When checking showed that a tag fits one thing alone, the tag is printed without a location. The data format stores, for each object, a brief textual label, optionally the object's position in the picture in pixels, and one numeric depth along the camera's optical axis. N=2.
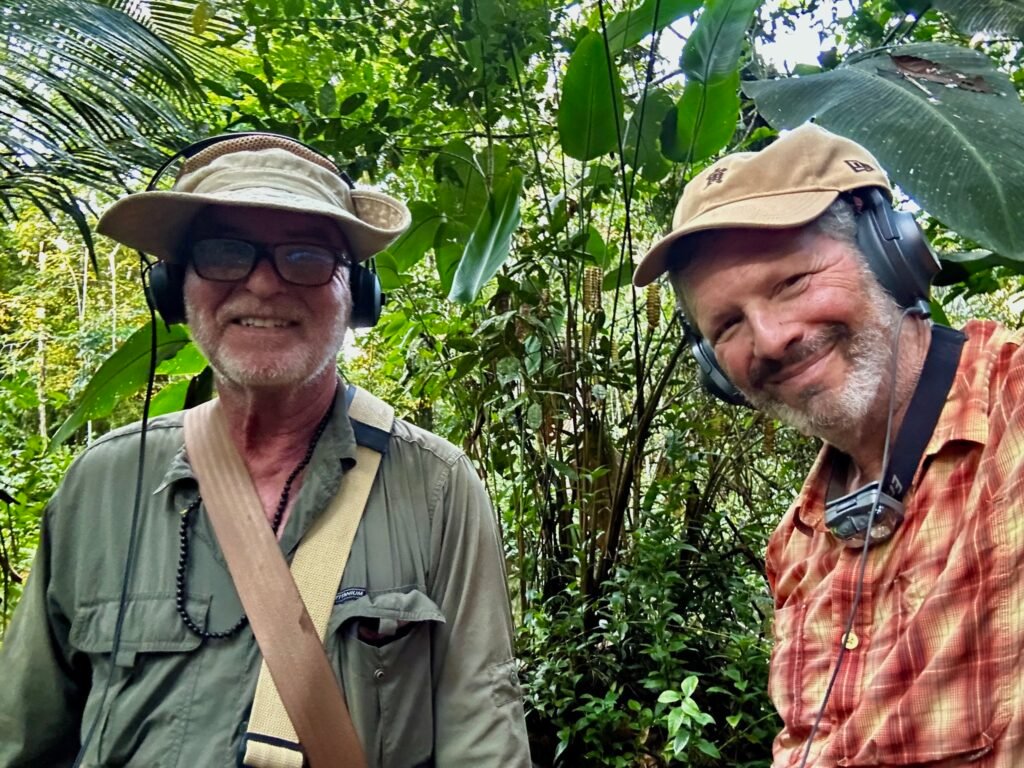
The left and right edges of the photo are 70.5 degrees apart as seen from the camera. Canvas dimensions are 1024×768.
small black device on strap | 1.00
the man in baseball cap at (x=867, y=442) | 0.89
